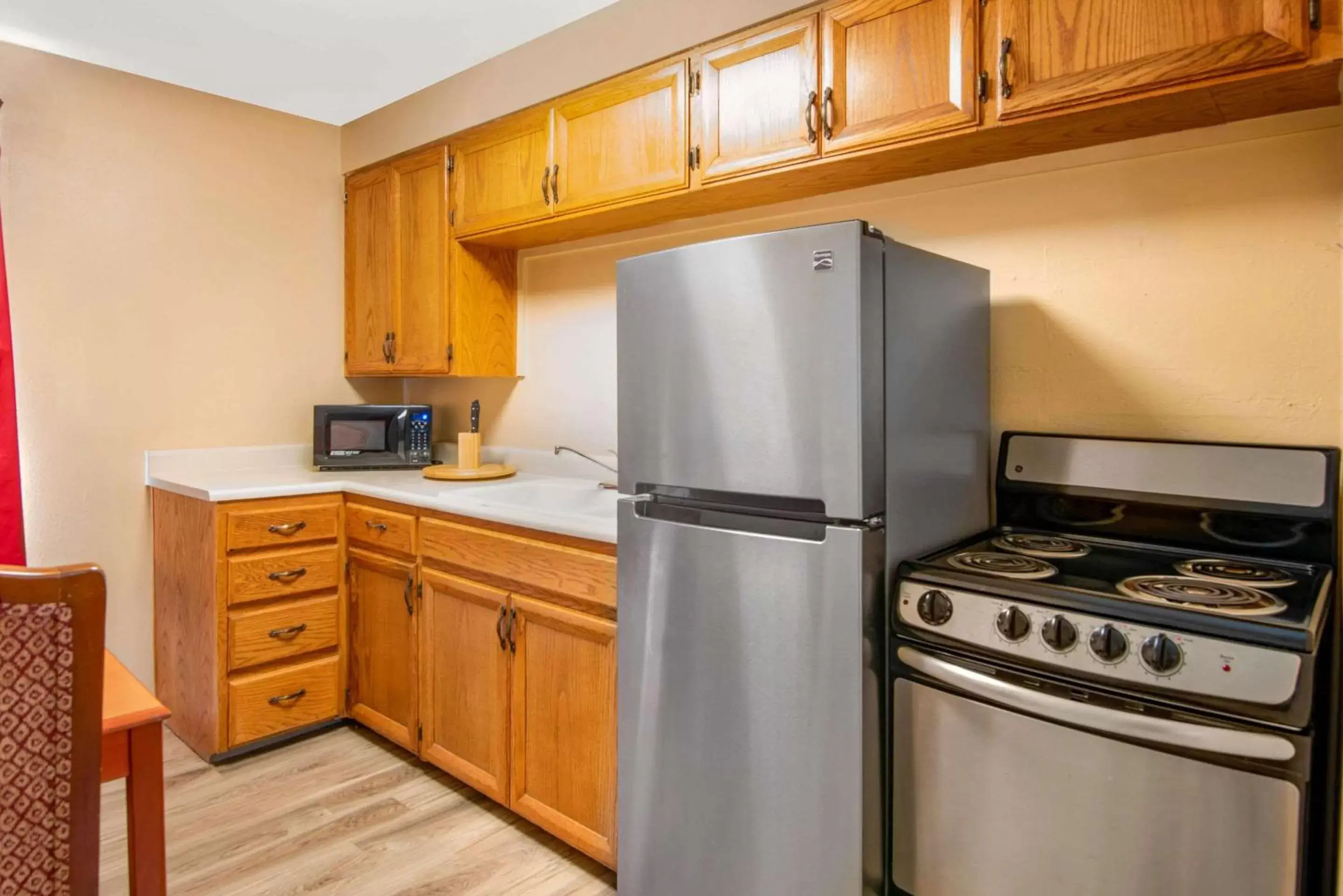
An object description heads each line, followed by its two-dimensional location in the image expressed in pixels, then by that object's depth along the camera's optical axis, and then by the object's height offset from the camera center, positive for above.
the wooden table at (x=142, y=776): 1.05 -0.49
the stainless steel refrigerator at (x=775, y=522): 1.33 -0.19
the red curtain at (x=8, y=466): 2.43 -0.12
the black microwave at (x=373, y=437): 3.01 -0.05
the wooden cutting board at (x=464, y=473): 2.77 -0.17
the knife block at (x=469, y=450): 2.85 -0.09
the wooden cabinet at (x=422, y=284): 2.84 +0.54
